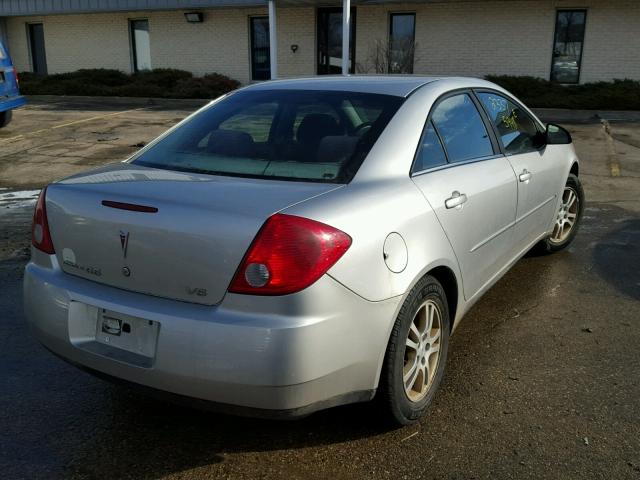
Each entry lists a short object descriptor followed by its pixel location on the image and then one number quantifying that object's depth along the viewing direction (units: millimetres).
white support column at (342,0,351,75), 16406
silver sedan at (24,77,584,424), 2230
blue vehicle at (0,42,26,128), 11680
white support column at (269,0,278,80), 17500
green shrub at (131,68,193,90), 21672
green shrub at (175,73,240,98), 19969
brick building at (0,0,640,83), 18156
